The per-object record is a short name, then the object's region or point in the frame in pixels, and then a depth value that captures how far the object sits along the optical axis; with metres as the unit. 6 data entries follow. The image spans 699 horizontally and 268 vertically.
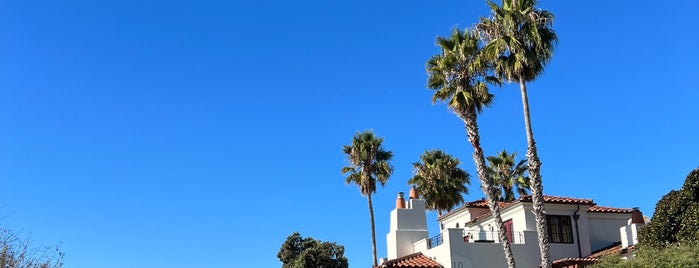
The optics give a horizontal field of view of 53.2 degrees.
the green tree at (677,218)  21.22
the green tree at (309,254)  49.41
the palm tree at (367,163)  42.44
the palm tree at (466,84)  26.80
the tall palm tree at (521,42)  25.52
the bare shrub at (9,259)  12.73
